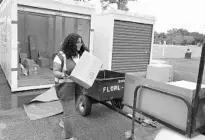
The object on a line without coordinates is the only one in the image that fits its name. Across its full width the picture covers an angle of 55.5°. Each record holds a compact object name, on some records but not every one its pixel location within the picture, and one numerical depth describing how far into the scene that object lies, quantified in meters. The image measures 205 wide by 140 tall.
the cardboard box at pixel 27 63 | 7.38
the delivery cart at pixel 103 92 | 3.38
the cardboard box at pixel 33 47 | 9.98
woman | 2.75
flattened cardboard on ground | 3.94
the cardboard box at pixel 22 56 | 8.82
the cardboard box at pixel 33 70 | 7.13
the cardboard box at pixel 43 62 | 9.45
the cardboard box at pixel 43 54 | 10.15
